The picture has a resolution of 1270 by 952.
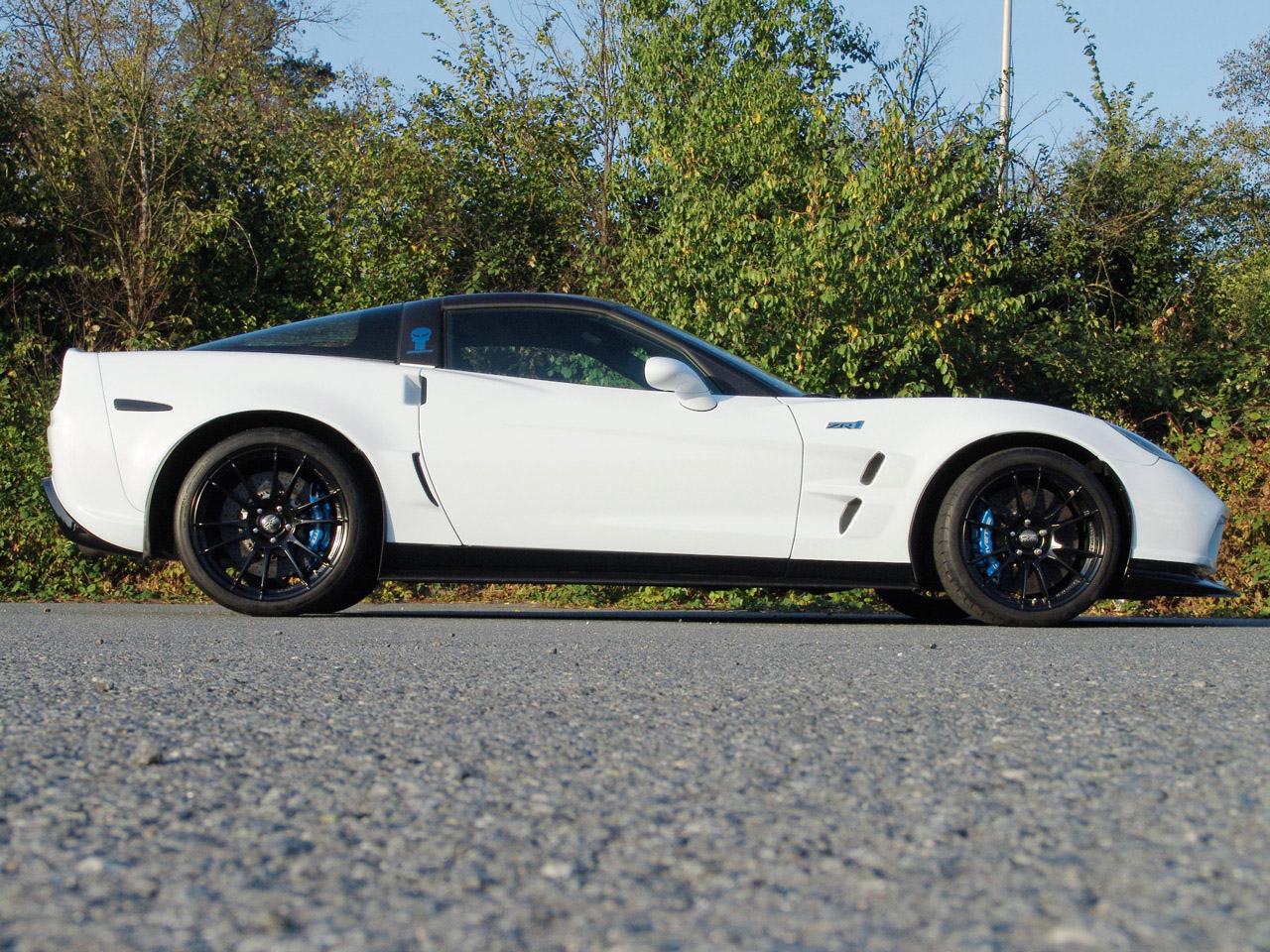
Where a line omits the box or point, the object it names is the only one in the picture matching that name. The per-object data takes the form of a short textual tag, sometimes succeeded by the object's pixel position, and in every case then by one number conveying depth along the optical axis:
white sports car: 4.93
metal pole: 11.88
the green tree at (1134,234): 13.62
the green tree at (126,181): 13.19
